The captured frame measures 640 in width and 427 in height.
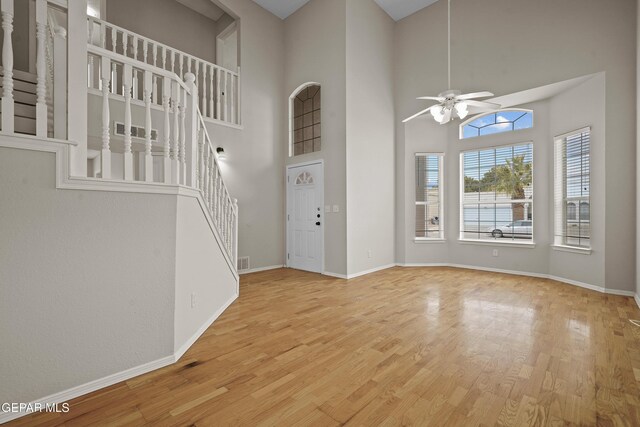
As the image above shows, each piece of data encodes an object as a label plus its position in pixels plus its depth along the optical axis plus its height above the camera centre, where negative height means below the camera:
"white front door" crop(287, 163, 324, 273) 5.25 -0.09
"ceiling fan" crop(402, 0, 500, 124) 3.29 +1.24
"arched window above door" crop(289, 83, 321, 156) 5.46 +1.80
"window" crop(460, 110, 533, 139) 5.11 +1.64
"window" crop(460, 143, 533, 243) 5.09 +0.33
